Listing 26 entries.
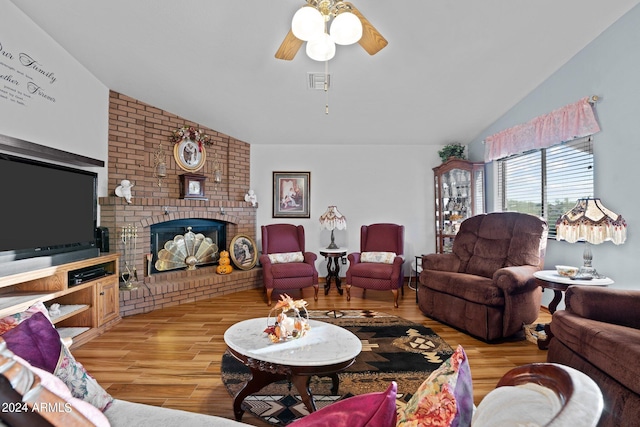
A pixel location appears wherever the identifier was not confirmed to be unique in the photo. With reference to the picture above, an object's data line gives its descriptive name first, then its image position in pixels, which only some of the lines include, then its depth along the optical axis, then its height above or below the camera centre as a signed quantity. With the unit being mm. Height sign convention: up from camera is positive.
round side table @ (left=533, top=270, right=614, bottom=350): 2484 -503
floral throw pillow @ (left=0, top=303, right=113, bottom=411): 993 -412
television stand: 2355 -594
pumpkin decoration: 4742 -676
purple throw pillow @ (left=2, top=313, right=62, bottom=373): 974 -383
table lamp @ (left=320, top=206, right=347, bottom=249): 4941 -49
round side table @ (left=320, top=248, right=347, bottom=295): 4711 -586
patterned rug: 1969 -1098
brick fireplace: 3750 +170
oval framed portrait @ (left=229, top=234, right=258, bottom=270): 4953 -525
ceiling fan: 1715 +1094
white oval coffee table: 1703 -737
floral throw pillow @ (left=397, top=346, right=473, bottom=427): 651 -379
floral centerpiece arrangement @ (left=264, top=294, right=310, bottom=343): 1950 -664
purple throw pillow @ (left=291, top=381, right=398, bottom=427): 644 -399
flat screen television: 2340 +35
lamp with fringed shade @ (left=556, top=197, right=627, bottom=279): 2418 -68
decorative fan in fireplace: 4430 -483
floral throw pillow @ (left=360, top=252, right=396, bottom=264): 4508 -549
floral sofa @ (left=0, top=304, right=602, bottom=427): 562 -386
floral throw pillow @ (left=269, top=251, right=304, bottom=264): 4570 -559
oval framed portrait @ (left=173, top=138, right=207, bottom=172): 4477 +880
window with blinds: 3344 +440
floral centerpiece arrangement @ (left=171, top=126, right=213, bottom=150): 4449 +1142
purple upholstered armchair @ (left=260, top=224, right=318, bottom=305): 4203 -579
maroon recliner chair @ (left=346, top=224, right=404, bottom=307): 4039 -578
